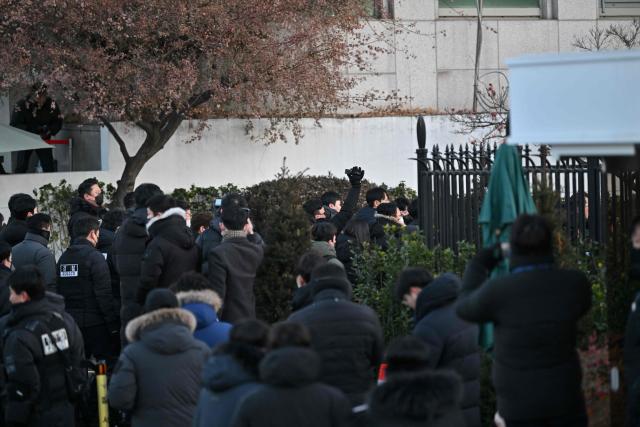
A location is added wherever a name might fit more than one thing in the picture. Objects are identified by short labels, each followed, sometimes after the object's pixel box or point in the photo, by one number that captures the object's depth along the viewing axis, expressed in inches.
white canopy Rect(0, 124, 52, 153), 1325.0
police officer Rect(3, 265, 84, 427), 614.9
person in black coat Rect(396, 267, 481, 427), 523.5
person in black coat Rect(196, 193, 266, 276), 746.8
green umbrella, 550.6
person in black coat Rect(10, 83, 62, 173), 1593.3
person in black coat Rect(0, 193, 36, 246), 932.6
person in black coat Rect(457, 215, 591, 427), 467.8
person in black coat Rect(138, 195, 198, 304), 738.8
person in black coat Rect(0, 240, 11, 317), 739.4
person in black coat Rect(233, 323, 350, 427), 411.5
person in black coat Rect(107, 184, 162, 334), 788.6
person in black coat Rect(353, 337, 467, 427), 404.5
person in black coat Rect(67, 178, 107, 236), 970.5
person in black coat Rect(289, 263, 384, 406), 523.8
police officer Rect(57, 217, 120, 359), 835.4
